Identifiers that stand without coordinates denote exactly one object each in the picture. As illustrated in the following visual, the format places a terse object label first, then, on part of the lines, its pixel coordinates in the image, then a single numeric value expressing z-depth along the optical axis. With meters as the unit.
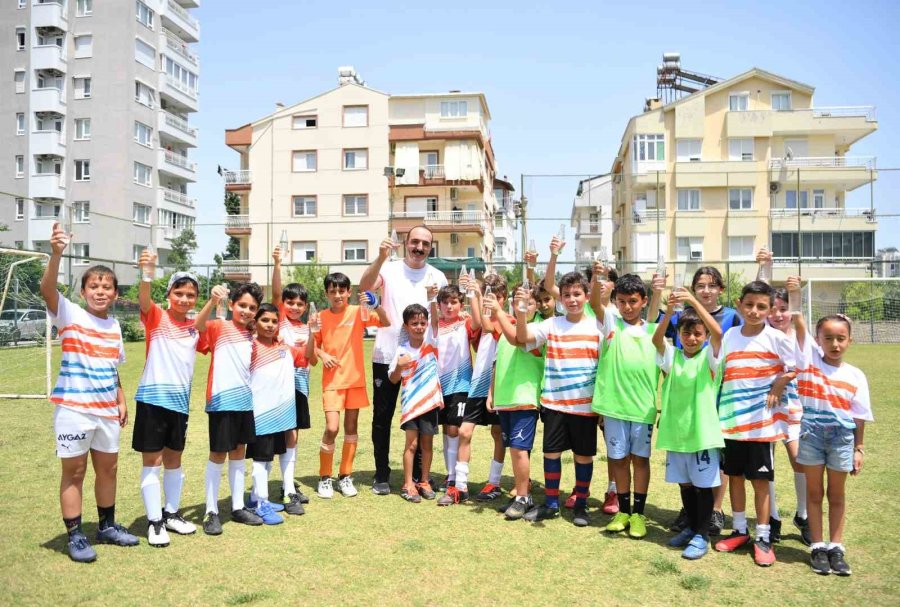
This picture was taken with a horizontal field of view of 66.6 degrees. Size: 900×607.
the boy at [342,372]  5.72
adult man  5.84
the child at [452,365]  5.79
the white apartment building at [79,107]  37.78
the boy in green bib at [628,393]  4.78
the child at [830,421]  4.08
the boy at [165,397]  4.48
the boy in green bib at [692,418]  4.40
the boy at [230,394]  4.79
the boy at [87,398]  4.19
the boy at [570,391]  5.00
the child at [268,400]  5.07
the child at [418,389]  5.70
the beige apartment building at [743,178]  29.73
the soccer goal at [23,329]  14.27
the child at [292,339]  5.50
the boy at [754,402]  4.32
